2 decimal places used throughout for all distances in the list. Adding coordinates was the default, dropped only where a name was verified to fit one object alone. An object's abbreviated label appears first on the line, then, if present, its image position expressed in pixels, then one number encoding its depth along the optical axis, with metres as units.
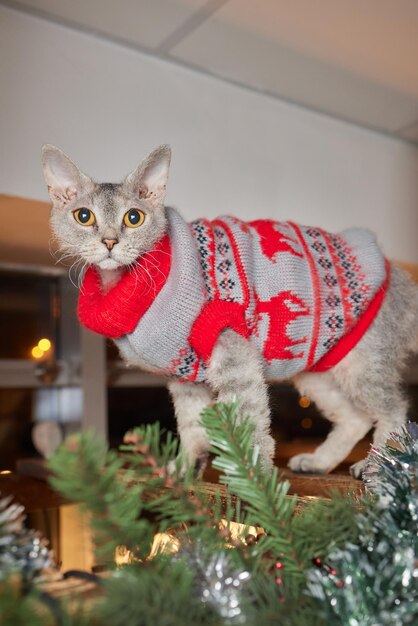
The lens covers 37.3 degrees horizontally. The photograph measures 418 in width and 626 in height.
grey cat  0.74
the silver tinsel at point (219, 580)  0.30
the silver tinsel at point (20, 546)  0.32
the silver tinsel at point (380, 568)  0.30
